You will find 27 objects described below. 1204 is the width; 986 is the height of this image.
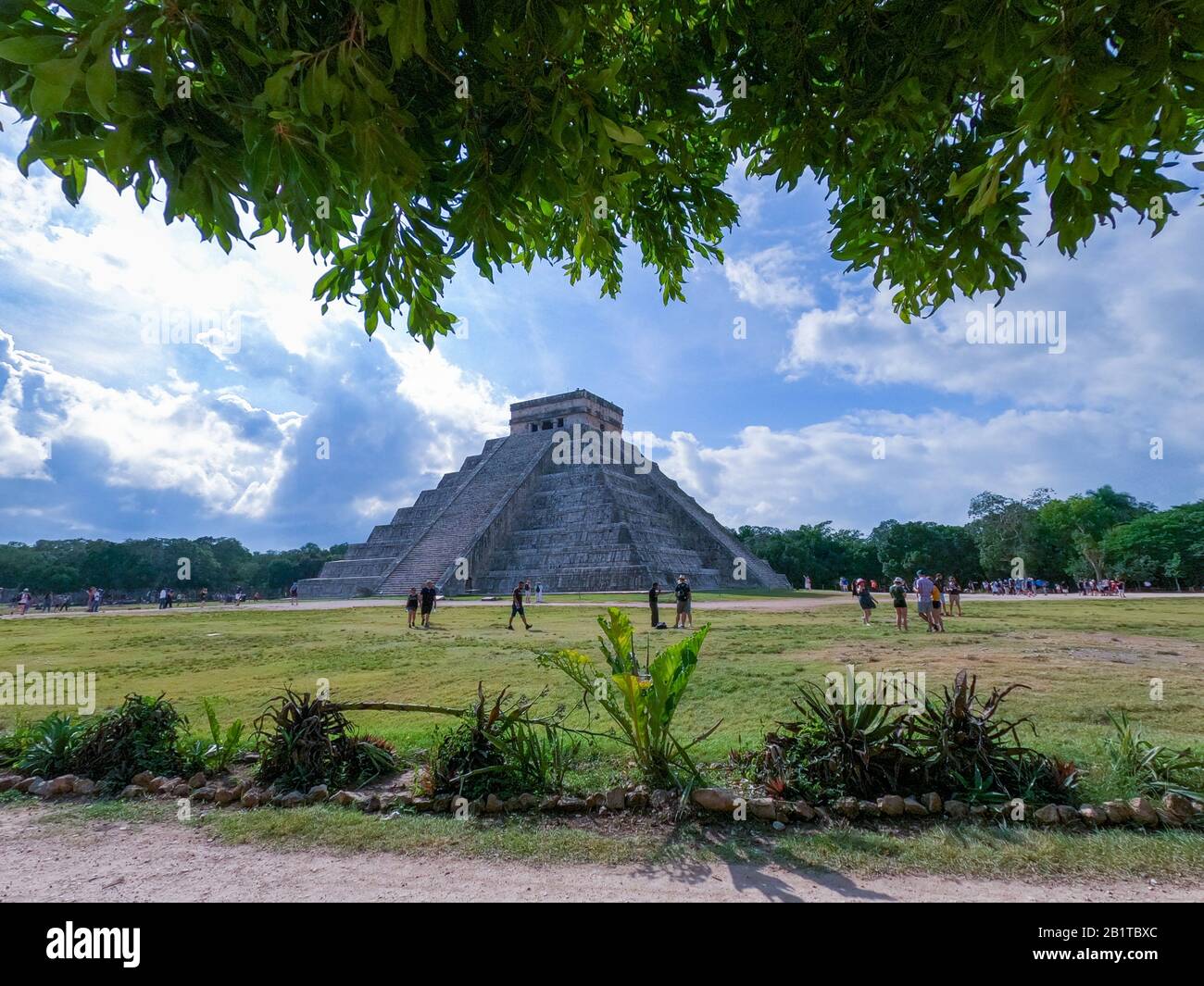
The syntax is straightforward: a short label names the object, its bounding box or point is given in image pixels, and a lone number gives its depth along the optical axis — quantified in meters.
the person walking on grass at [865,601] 17.12
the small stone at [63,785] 4.69
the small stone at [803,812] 3.79
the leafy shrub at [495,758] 4.26
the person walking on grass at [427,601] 17.65
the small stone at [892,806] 3.76
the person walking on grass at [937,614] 14.89
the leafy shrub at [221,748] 4.97
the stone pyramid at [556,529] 37.09
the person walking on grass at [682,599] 16.06
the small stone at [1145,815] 3.54
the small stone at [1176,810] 3.53
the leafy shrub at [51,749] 5.01
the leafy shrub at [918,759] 3.95
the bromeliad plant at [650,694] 4.11
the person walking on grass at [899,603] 15.39
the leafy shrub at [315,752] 4.66
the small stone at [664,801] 3.96
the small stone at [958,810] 3.73
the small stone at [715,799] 3.87
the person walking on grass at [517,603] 16.73
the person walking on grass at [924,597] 15.18
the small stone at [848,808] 3.79
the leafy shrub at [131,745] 4.92
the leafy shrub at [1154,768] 3.83
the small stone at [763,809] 3.79
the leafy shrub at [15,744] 5.38
